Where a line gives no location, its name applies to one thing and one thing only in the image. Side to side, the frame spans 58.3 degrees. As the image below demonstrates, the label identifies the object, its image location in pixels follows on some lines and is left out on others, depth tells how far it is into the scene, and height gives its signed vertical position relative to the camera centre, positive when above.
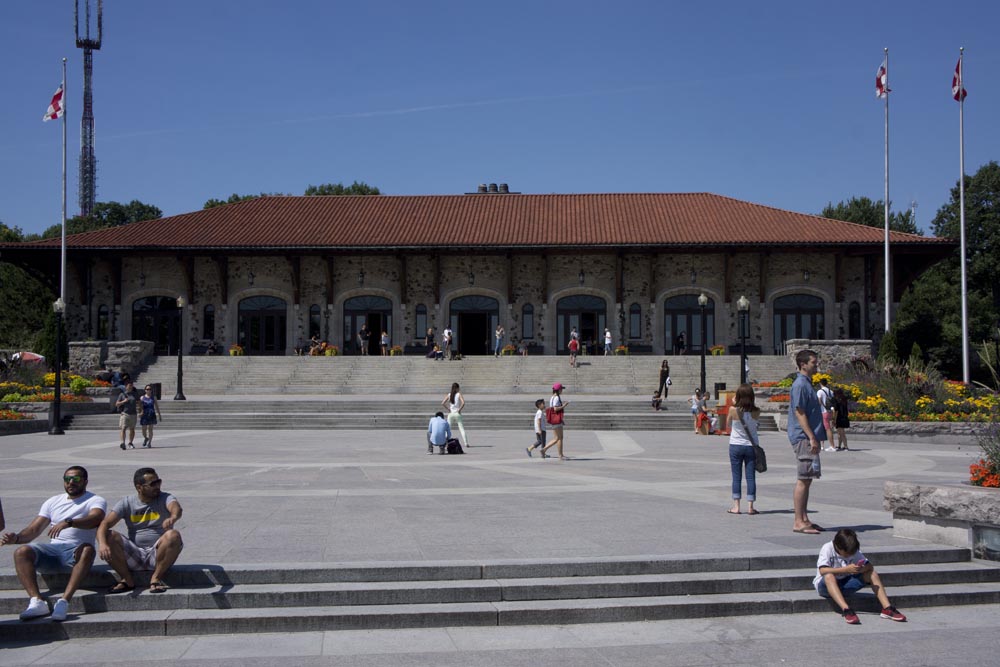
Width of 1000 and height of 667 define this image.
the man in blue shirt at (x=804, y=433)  8.55 -0.80
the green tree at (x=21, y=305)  54.81 +2.82
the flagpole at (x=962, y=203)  31.22 +5.18
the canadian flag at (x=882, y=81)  32.50 +9.74
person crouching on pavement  17.11 -1.57
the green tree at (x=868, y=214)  61.22 +9.31
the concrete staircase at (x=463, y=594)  6.68 -1.94
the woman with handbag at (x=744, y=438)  9.42 -0.95
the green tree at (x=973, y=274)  52.97 +4.68
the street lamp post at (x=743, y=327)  25.10 +0.63
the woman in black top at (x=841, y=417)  18.50 -1.41
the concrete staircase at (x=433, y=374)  33.19 -0.92
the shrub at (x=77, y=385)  28.08 -1.09
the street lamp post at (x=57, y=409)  22.48 -1.49
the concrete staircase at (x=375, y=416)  24.06 -1.80
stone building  40.59 +3.10
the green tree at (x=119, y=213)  71.41 +11.51
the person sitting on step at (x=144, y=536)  6.97 -1.47
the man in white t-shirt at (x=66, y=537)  6.70 -1.44
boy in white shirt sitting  6.91 -1.76
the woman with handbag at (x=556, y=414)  15.73 -1.13
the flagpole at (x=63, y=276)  35.34 +2.96
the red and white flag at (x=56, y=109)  29.11 +7.89
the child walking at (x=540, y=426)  16.44 -1.40
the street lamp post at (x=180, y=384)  27.98 -1.06
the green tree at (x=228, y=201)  66.44 +11.31
